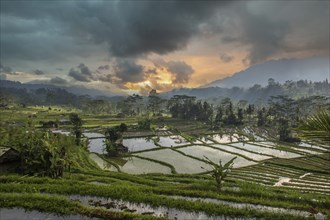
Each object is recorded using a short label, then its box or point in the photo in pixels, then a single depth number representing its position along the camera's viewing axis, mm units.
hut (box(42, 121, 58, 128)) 75981
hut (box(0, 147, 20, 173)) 20797
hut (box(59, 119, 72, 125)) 85312
